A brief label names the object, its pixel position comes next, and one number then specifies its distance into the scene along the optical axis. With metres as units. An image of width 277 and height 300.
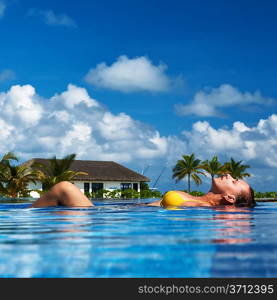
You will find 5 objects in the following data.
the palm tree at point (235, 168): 55.28
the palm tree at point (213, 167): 54.69
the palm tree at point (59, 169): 36.28
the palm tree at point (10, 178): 34.69
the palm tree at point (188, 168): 54.16
